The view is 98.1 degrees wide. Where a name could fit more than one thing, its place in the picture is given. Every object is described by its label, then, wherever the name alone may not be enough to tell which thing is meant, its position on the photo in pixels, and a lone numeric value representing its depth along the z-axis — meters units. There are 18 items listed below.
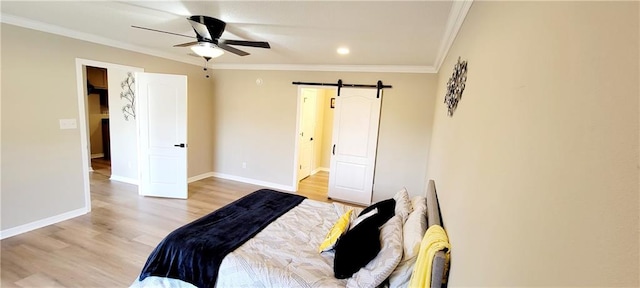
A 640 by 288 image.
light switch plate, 3.30
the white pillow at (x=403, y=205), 2.27
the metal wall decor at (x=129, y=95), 4.82
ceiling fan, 2.44
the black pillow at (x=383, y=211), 2.18
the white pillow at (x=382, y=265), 1.61
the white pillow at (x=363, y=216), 2.24
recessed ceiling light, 3.33
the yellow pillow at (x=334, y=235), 2.06
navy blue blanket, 1.94
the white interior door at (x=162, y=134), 4.22
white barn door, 4.56
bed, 1.65
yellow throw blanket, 1.34
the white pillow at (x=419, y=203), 2.25
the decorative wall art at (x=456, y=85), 1.70
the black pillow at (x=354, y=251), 1.76
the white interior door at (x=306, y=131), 5.36
